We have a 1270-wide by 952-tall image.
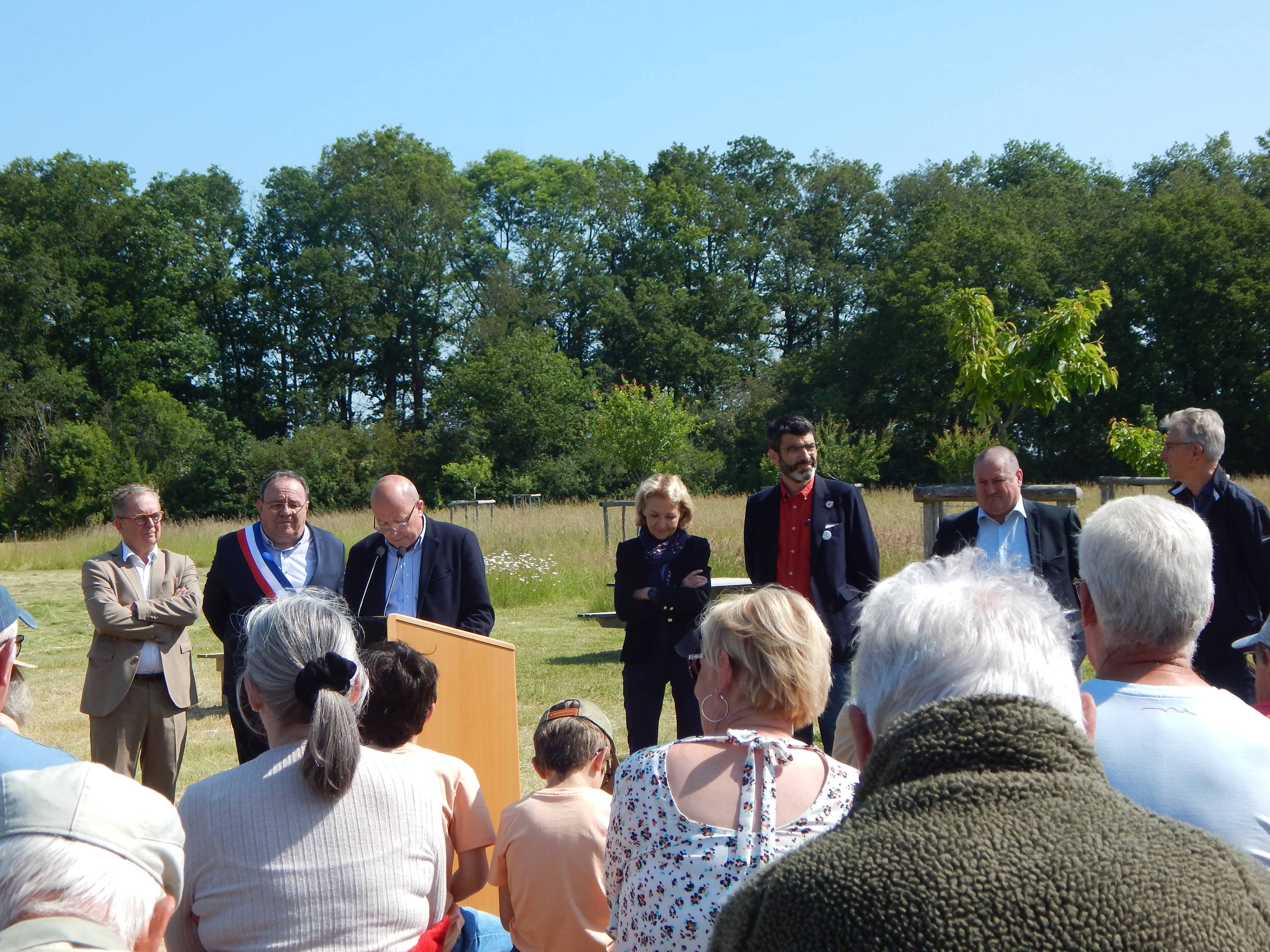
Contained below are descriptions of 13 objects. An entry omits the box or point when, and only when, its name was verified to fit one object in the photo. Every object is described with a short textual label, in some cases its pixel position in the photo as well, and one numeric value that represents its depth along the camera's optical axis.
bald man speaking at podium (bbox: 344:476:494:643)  5.11
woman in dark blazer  5.26
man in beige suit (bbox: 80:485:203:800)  5.46
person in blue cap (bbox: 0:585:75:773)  2.56
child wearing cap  3.08
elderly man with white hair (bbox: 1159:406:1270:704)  4.61
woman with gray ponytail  2.41
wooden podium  4.13
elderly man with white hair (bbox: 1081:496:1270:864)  2.07
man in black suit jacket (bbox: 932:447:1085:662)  5.26
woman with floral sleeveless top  2.22
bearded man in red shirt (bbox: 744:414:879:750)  5.44
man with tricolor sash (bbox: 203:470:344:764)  5.10
